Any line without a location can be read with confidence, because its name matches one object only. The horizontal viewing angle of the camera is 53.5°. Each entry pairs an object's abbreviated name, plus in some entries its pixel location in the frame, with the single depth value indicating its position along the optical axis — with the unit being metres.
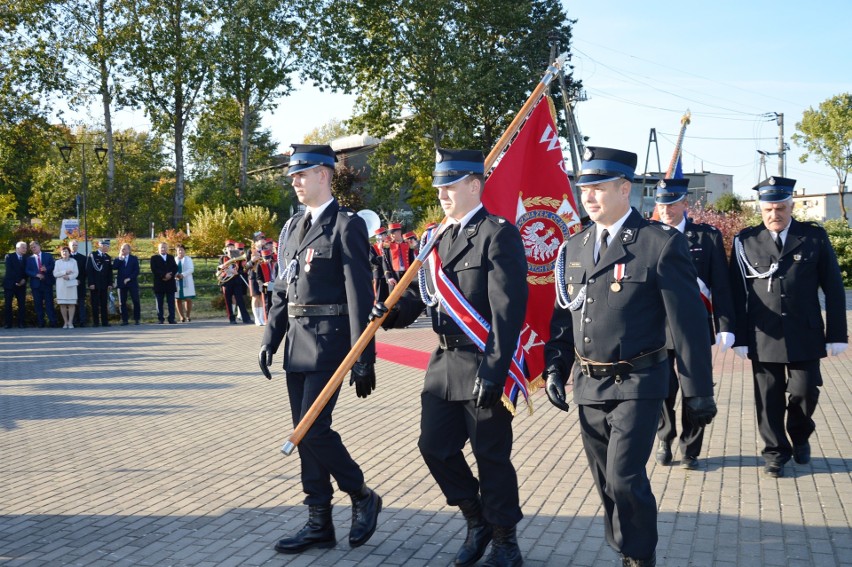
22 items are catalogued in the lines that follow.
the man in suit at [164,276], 19.91
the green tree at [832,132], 60.41
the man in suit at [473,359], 4.25
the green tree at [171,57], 38.81
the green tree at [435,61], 39.53
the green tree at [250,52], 39.09
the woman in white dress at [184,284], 20.48
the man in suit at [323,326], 4.73
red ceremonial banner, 5.74
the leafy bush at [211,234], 31.70
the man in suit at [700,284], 6.23
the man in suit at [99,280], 19.45
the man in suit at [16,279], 18.92
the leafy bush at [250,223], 32.34
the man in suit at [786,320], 6.07
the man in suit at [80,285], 19.45
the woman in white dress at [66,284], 18.94
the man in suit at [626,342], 3.74
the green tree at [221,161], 41.38
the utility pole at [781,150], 52.28
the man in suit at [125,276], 19.92
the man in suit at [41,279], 19.08
